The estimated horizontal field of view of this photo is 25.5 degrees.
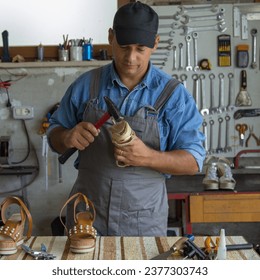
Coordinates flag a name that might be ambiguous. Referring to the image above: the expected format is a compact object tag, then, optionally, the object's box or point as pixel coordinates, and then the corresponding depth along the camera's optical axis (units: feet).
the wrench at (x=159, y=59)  16.16
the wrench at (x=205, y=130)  16.37
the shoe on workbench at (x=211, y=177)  14.19
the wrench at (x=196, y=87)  16.26
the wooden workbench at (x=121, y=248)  6.46
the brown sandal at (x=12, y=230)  6.59
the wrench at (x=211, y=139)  16.34
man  7.66
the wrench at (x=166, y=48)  16.11
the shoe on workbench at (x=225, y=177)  14.10
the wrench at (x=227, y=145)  16.31
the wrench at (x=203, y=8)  15.98
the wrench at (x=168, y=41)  16.07
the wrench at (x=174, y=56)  16.17
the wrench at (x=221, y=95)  16.25
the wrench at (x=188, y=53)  16.12
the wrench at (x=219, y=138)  16.31
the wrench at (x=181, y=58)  16.17
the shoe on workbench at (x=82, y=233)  6.60
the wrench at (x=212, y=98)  16.26
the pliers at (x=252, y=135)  16.31
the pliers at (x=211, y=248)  6.42
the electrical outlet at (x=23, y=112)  15.31
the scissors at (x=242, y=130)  16.28
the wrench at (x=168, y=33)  16.07
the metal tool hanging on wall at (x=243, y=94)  16.20
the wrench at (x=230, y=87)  16.26
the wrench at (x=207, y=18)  16.02
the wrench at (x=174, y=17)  15.98
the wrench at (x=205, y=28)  16.06
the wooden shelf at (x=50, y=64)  14.93
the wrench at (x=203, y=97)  16.26
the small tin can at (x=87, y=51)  14.99
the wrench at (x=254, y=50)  16.16
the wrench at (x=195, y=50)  16.12
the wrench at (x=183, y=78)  16.25
